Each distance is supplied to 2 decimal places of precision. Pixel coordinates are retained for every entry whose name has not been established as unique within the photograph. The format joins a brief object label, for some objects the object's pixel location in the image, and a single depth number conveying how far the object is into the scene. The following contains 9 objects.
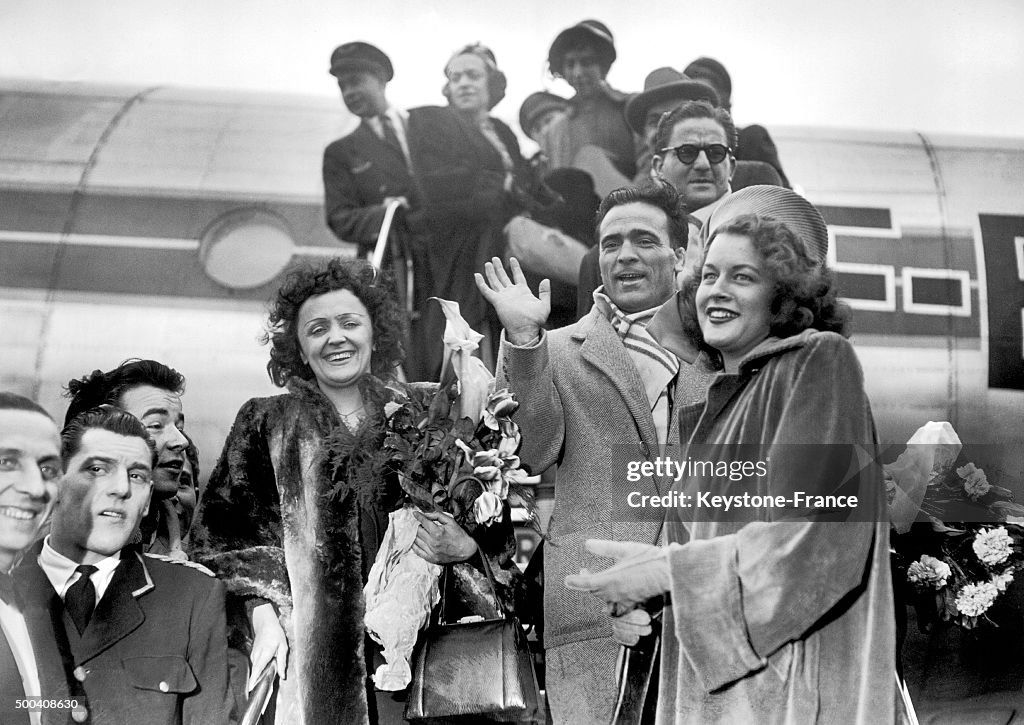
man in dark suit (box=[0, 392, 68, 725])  3.18
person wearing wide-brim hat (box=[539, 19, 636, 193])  3.63
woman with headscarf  3.56
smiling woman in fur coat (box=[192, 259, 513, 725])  3.23
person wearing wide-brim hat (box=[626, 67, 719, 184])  3.65
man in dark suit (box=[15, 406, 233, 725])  3.15
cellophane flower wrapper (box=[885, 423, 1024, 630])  3.28
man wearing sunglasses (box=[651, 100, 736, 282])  3.53
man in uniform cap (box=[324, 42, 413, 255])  3.62
